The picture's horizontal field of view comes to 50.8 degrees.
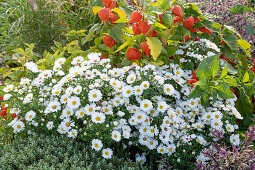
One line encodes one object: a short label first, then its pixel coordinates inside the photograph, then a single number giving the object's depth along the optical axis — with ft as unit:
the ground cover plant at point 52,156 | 5.75
